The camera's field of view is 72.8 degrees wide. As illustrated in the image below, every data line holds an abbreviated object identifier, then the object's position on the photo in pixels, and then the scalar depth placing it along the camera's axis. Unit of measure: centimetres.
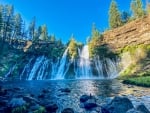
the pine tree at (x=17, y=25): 5445
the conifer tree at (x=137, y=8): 5127
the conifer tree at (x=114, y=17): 5356
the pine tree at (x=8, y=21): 5042
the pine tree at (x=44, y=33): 5941
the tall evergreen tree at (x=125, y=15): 6217
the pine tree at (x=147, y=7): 4975
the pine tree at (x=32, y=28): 6073
